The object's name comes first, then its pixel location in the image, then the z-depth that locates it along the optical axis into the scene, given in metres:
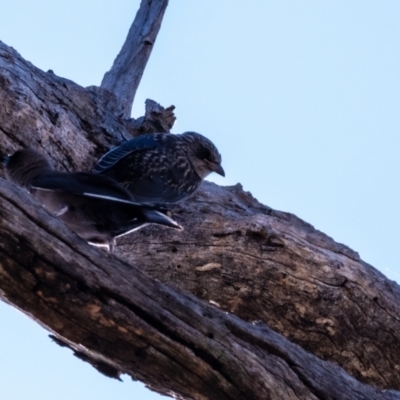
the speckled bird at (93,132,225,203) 9.07
